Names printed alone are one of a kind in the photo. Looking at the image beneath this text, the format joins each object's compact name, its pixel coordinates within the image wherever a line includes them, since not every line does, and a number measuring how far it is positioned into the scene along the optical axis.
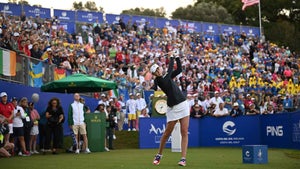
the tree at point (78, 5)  100.07
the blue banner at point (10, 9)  40.03
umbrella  25.09
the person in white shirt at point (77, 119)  24.25
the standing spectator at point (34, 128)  23.14
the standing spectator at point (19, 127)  21.81
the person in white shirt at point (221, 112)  29.91
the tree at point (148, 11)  98.55
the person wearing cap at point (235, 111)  29.42
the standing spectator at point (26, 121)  22.55
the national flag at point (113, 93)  32.31
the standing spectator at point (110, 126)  27.39
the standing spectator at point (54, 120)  23.53
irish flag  22.70
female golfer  15.24
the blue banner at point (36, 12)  41.94
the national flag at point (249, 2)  50.30
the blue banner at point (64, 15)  44.38
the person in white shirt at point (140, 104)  32.19
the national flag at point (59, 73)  27.67
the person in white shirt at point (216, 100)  32.25
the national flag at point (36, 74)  25.45
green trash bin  25.53
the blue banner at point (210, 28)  54.46
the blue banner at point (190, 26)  52.16
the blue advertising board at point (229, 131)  28.81
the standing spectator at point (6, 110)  21.16
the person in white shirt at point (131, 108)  32.03
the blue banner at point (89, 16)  45.75
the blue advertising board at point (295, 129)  24.86
